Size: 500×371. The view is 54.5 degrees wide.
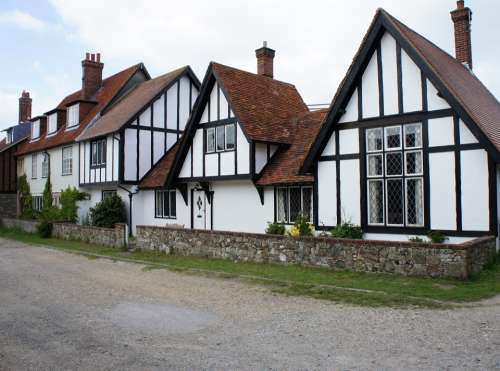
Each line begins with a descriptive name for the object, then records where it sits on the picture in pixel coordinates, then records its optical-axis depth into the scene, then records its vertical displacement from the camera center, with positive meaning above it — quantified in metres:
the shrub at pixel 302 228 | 16.91 -0.67
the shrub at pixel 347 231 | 14.97 -0.71
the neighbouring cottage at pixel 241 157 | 18.97 +2.18
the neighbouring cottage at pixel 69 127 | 30.08 +5.75
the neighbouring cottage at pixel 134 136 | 25.48 +4.06
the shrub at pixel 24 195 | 36.07 +1.25
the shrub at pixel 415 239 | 13.96 -0.91
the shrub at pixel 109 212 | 24.84 -0.07
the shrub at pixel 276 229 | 18.00 -0.74
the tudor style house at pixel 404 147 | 13.20 +1.80
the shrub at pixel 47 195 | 32.12 +1.08
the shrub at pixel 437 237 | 13.48 -0.82
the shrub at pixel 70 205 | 28.97 +0.38
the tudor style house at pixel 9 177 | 38.69 +2.78
